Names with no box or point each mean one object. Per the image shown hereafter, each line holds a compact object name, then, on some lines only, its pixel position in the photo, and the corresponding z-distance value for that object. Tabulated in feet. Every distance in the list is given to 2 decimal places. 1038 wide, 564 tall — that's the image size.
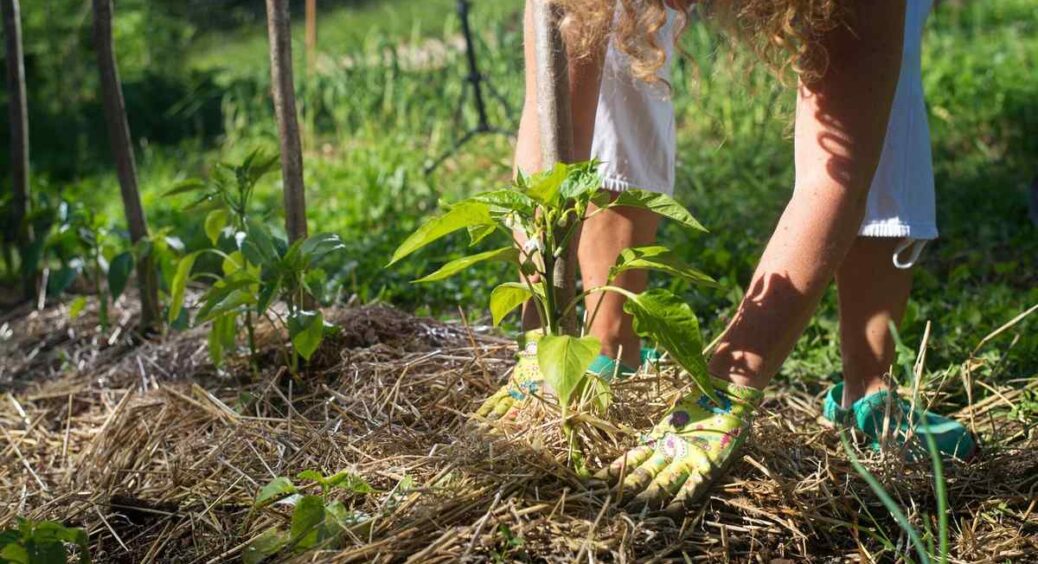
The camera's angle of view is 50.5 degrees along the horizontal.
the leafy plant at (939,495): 3.90
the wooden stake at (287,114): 7.54
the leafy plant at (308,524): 5.10
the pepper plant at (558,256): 5.02
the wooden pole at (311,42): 18.45
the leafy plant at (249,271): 6.83
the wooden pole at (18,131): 9.71
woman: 5.52
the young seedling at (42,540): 4.85
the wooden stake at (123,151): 8.61
